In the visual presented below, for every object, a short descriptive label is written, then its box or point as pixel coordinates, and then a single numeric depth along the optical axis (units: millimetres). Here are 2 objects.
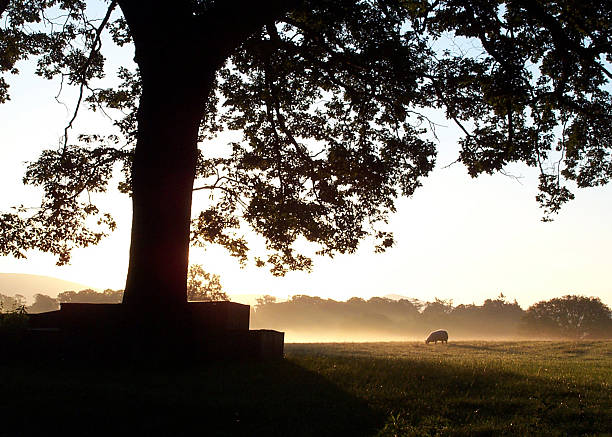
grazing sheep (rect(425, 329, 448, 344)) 47219
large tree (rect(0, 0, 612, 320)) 11555
